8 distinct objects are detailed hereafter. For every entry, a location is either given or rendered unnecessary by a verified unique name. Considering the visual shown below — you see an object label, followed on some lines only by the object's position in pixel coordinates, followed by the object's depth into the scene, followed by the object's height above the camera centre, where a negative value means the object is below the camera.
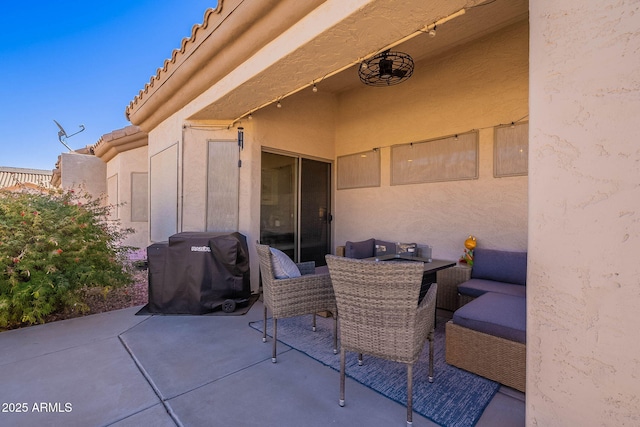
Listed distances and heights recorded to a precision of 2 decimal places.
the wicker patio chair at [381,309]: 1.70 -0.61
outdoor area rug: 1.81 -1.27
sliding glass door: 4.88 +0.13
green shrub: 3.03 -0.51
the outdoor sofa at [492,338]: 2.03 -0.95
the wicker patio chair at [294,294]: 2.54 -0.75
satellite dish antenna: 9.56 +2.62
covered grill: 3.51 -0.76
